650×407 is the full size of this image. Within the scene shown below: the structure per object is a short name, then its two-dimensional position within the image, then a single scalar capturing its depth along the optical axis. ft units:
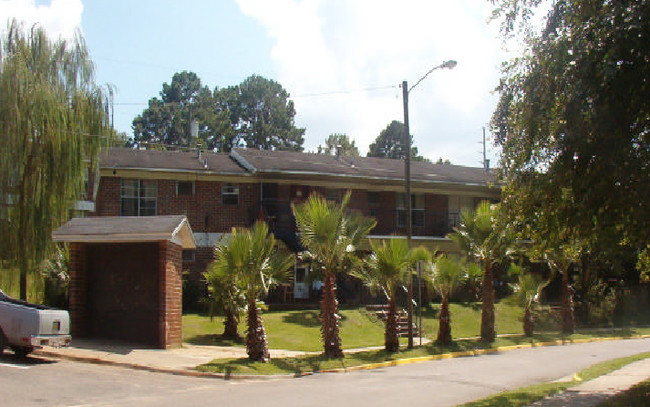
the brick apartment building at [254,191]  100.73
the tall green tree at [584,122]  34.04
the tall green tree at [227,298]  67.82
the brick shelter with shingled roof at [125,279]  58.95
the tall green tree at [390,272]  66.28
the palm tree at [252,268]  55.98
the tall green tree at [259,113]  226.58
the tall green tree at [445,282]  75.77
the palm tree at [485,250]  80.28
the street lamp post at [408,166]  72.43
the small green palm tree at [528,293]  88.74
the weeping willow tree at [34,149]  65.31
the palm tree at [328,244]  60.64
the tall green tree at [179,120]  215.51
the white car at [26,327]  46.26
